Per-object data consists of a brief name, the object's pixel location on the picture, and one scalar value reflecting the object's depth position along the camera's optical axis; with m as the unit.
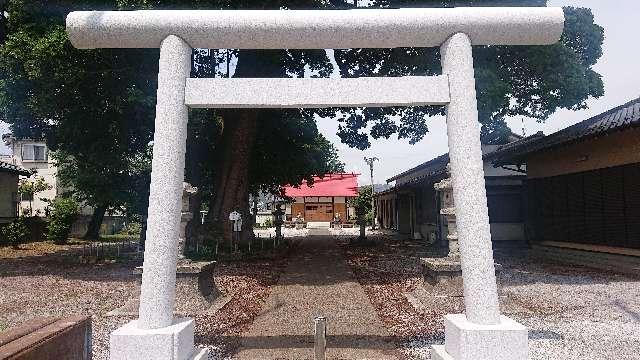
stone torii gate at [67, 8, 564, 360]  4.46
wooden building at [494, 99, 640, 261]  12.89
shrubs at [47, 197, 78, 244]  25.95
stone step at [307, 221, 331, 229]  44.47
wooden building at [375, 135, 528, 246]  20.91
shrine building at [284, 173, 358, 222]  47.22
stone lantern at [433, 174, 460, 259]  9.70
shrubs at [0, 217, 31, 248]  21.58
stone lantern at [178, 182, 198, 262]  9.07
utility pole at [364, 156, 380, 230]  42.51
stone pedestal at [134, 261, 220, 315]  8.73
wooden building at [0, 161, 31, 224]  25.61
